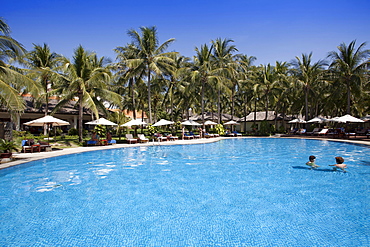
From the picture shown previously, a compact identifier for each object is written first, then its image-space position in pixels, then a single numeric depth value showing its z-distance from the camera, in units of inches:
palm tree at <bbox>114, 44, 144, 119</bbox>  949.8
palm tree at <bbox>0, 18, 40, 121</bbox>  389.7
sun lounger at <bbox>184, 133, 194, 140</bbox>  968.3
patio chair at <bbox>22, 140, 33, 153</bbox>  534.6
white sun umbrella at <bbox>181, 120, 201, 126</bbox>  1033.2
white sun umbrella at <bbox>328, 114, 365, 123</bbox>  908.0
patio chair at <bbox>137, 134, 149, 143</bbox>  818.8
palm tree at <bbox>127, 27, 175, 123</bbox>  920.3
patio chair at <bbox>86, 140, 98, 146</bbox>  713.6
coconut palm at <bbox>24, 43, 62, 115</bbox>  879.8
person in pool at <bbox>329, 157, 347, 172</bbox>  358.0
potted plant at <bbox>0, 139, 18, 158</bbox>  439.6
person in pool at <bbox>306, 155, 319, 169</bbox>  388.7
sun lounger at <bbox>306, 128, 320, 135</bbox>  1085.1
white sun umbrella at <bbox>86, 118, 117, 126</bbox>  735.1
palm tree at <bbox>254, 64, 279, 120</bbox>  1231.5
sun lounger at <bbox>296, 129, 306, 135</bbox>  1140.8
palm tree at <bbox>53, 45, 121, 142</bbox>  719.7
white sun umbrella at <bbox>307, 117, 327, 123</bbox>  1110.6
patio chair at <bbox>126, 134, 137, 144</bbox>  795.1
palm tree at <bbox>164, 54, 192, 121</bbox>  1084.2
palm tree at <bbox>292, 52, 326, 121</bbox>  1151.6
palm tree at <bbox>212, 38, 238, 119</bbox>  1095.6
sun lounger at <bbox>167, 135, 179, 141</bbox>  898.7
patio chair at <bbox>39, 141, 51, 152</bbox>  561.9
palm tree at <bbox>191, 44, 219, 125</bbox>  1035.3
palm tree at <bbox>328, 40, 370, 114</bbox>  962.1
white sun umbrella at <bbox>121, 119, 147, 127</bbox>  826.0
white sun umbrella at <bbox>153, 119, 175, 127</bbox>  915.7
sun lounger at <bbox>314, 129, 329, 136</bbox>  1021.3
